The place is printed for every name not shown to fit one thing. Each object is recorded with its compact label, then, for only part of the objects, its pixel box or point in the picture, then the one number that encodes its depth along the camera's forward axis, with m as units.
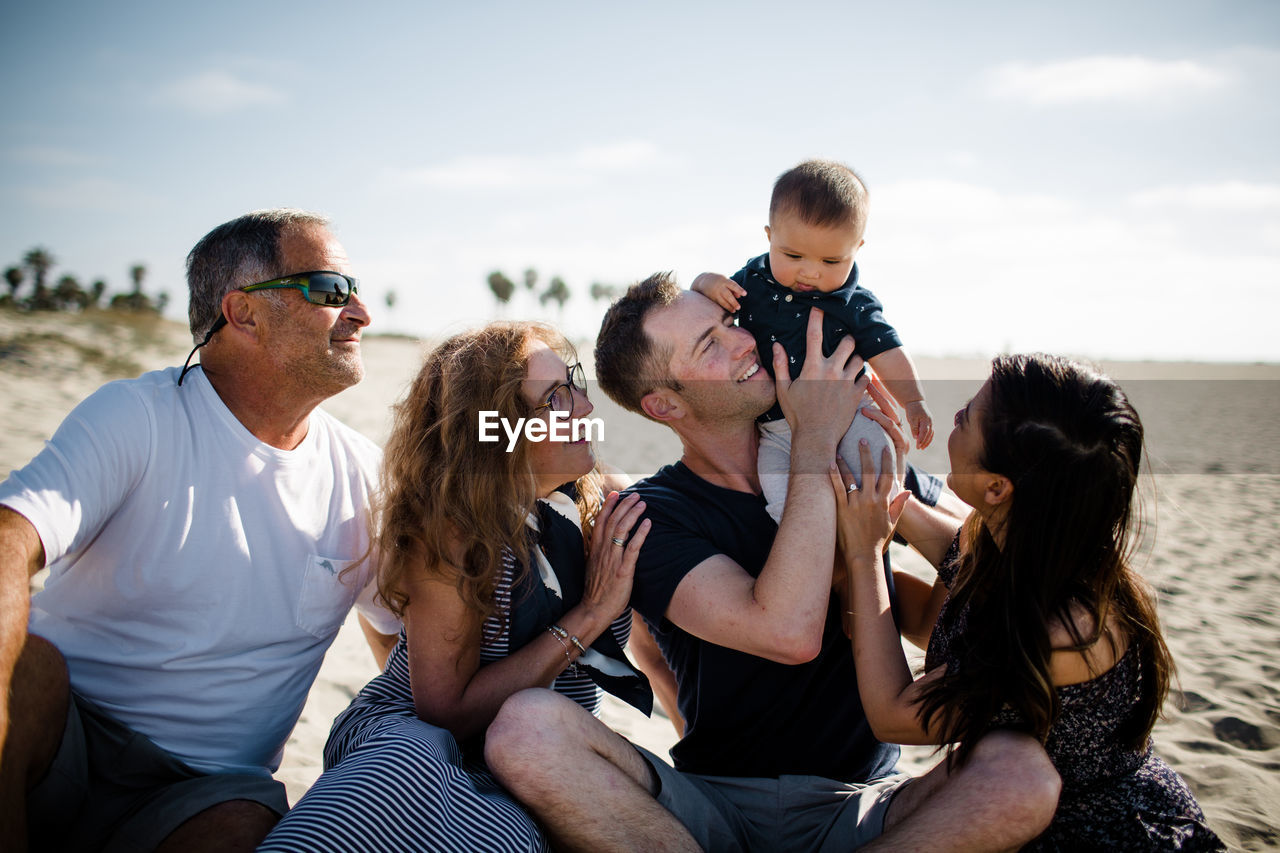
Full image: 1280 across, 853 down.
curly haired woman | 2.41
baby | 3.18
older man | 2.27
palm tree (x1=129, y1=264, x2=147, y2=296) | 49.38
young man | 2.17
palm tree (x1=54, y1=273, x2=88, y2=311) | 39.34
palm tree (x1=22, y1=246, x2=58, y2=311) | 43.38
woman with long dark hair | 2.11
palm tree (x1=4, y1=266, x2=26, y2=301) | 42.12
